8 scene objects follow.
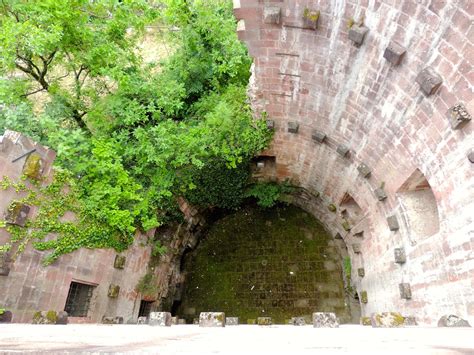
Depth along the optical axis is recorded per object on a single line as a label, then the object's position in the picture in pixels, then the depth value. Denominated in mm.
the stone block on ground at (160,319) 5992
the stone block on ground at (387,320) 5969
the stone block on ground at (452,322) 5261
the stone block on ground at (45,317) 5992
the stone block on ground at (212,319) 5805
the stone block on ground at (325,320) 5531
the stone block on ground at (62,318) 6177
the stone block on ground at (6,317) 5879
